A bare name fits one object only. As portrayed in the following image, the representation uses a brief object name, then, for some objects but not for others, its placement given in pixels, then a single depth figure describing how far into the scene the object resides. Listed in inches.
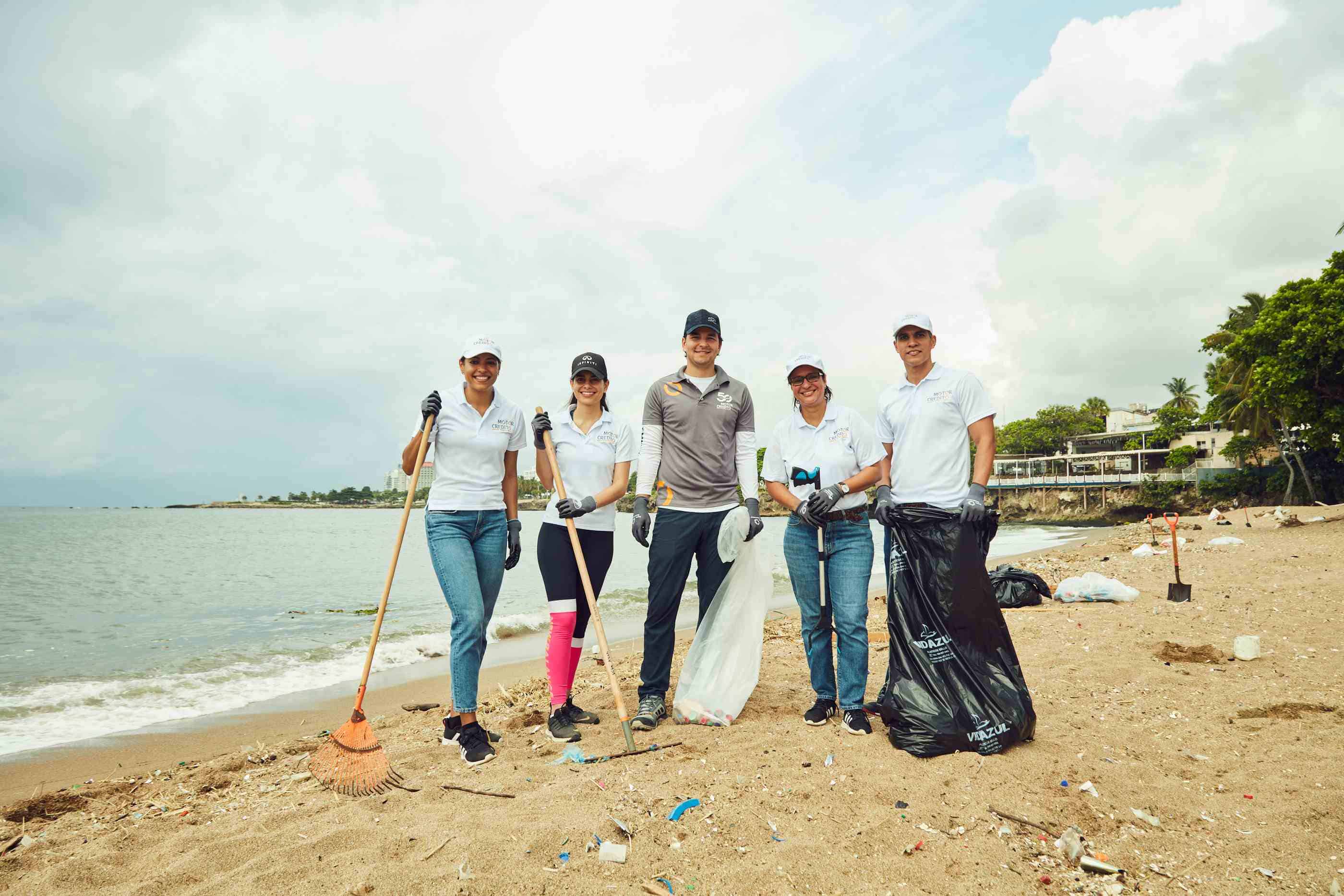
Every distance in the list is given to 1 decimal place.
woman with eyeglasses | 139.7
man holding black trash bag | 122.6
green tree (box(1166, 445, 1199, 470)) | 1809.5
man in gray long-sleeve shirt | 143.9
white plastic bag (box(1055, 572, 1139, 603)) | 299.7
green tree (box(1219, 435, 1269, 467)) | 1465.3
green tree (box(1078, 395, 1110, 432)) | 2640.3
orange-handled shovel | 291.1
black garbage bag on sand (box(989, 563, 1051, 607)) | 299.3
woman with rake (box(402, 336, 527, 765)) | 136.5
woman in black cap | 144.5
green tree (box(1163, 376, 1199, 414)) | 2391.7
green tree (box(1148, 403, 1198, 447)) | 1971.0
